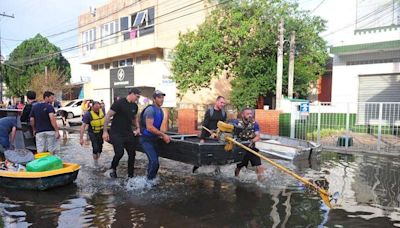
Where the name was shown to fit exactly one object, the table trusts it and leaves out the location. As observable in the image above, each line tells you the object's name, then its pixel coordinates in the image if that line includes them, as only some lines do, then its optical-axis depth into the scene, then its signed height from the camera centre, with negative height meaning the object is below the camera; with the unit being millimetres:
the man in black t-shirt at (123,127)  7223 -479
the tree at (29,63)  45938 +4526
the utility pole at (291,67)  15602 +1504
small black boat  6582 -886
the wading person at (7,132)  7559 -628
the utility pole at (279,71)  15249 +1320
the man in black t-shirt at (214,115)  7691 -242
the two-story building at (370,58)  16500 +2149
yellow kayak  6496 -1340
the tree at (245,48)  18406 +2719
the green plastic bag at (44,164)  6608 -1108
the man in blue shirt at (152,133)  6785 -544
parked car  29719 -618
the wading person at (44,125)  7787 -494
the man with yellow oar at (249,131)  7242 -521
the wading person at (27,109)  8336 -188
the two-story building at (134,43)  25797 +4382
